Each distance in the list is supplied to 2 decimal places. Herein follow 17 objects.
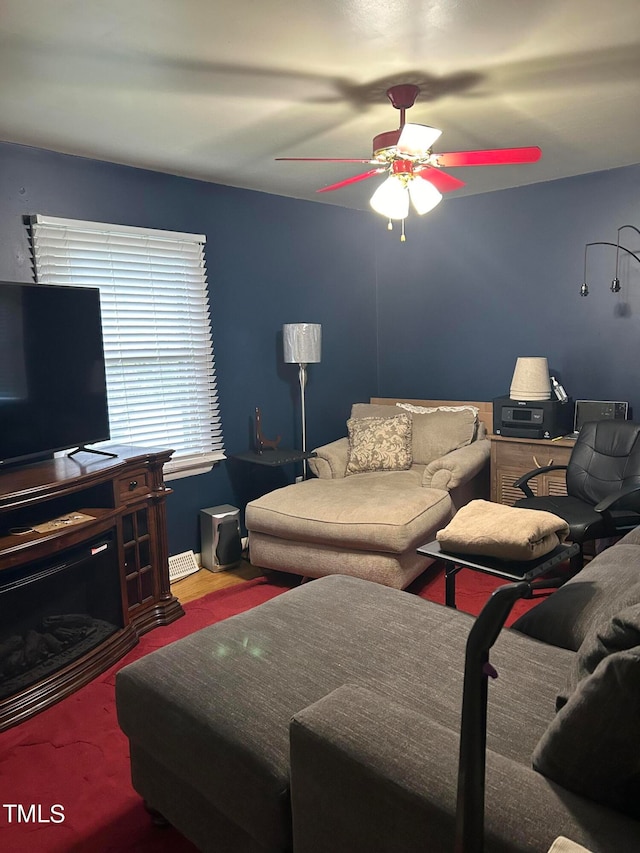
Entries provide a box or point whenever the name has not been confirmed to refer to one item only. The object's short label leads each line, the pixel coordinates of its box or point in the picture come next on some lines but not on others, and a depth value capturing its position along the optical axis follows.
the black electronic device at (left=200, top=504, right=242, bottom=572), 3.91
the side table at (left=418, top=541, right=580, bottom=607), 1.89
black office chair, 3.15
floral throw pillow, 4.24
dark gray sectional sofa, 1.06
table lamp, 4.10
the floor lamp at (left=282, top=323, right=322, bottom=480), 4.20
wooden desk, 3.92
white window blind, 3.32
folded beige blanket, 1.89
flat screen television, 2.64
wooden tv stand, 2.46
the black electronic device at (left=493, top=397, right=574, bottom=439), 3.99
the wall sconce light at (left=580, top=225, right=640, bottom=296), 3.97
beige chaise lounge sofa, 3.25
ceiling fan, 2.32
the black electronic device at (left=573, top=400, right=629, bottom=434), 3.96
